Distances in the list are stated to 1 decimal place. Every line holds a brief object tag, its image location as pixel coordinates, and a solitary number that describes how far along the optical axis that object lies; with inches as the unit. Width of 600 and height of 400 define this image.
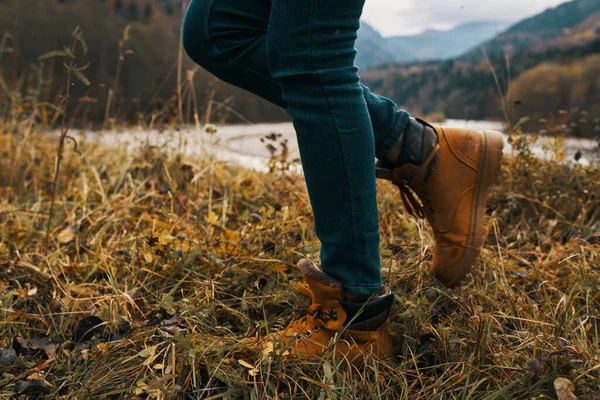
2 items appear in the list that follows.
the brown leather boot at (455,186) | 49.4
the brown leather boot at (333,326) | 40.0
